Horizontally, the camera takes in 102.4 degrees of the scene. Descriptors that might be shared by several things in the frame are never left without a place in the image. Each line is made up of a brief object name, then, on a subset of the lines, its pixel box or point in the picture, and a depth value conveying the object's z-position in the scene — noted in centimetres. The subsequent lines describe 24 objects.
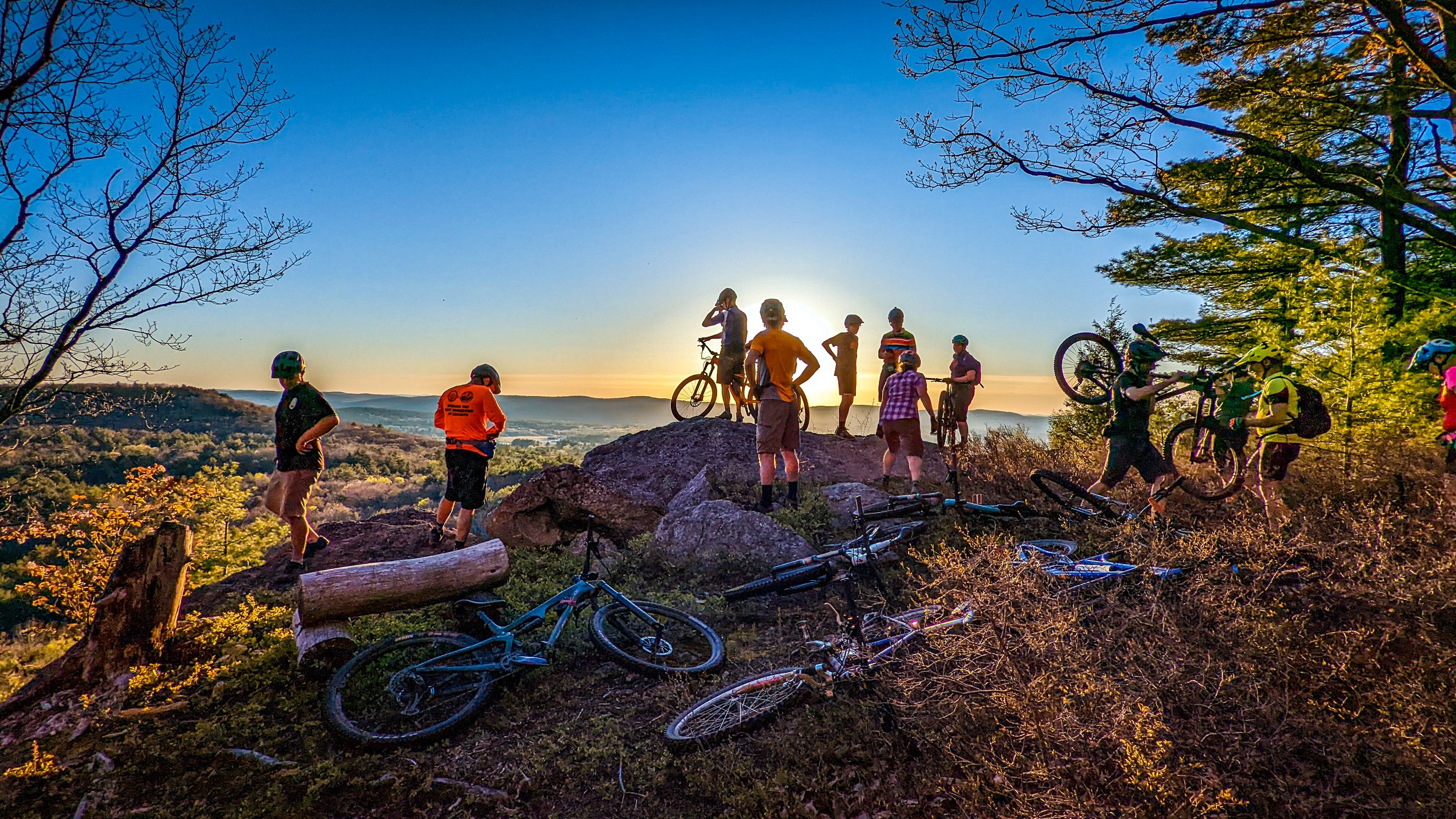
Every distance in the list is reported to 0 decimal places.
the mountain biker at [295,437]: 695
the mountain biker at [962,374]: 1182
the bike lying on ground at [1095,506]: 664
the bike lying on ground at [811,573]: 476
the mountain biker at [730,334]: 1169
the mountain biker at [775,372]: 827
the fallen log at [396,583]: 523
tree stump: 523
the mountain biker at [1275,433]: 640
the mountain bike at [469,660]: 447
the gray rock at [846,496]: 920
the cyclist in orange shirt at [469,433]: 788
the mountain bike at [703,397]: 1398
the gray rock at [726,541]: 775
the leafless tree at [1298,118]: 926
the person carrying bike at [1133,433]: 684
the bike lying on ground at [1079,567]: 494
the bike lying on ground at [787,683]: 408
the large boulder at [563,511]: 980
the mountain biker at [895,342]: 1095
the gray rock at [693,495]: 1003
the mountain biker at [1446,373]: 566
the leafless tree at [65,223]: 717
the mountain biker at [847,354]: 1284
